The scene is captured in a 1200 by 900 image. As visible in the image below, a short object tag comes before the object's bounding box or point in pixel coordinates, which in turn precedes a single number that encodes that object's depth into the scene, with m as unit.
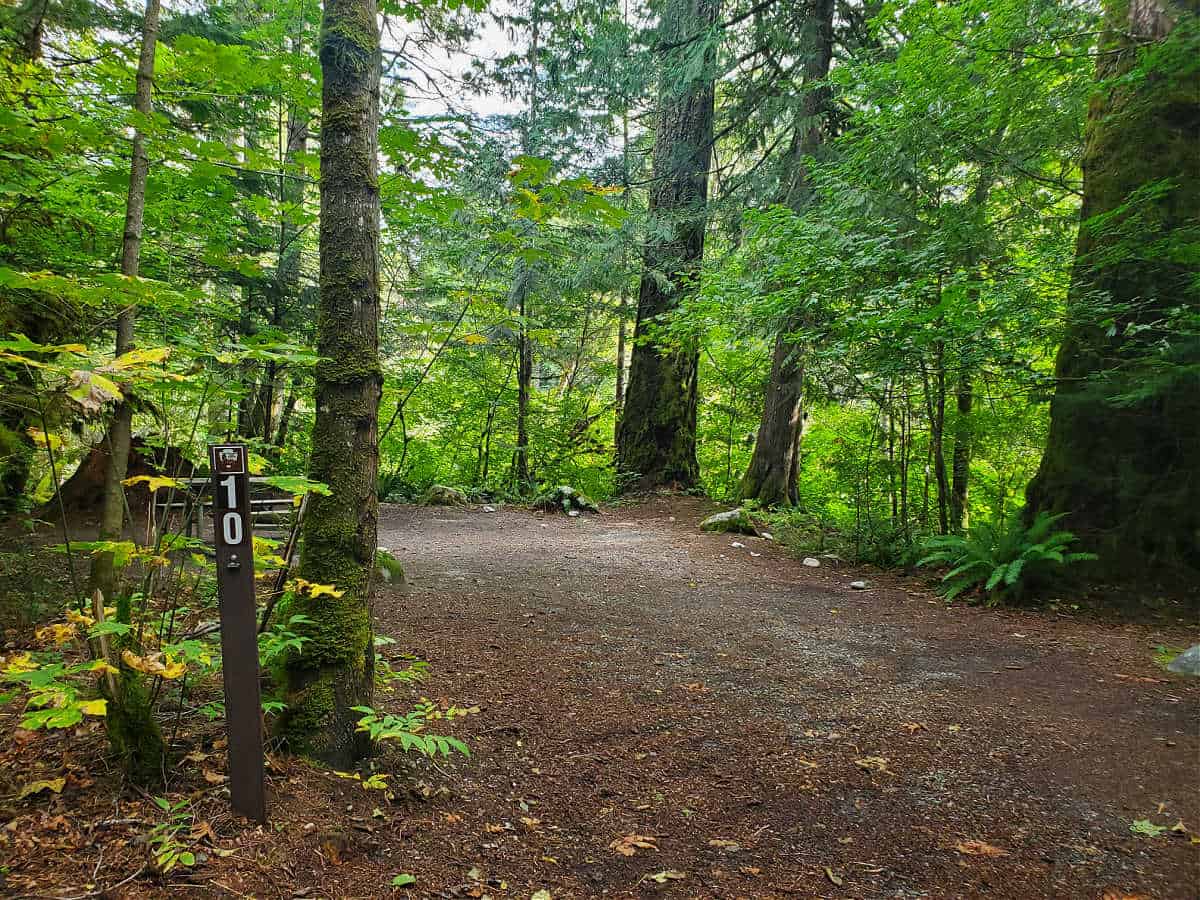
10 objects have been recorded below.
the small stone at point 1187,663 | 3.87
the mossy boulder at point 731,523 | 9.02
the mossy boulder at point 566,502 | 11.38
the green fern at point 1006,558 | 5.34
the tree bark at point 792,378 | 9.29
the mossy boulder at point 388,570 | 5.66
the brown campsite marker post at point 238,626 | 2.00
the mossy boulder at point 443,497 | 11.98
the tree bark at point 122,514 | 2.07
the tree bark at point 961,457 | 7.65
